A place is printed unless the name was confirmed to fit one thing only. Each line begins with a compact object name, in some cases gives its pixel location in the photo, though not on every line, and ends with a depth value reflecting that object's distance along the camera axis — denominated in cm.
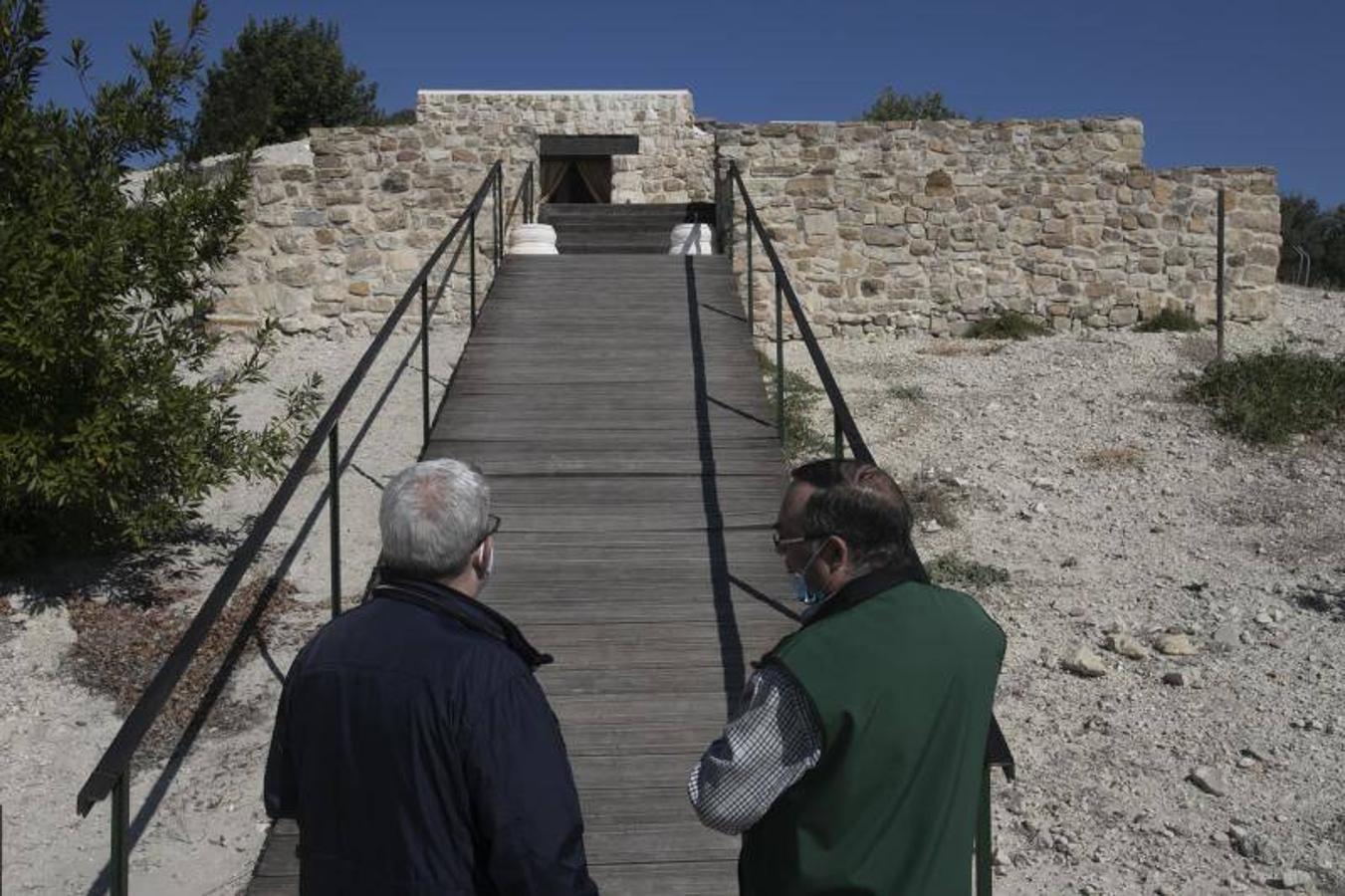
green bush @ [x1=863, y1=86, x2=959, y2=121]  3005
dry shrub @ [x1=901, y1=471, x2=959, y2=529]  710
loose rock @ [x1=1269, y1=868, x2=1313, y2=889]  397
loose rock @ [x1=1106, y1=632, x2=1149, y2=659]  554
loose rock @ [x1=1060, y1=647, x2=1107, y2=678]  540
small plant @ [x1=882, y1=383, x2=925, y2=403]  917
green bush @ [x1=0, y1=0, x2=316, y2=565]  547
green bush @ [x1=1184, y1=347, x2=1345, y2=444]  825
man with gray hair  187
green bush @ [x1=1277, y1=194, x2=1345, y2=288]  2894
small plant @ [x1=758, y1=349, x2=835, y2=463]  795
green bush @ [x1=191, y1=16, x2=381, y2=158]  2552
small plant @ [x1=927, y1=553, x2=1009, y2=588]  632
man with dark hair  182
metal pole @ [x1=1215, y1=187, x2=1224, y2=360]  1000
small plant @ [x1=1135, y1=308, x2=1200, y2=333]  1088
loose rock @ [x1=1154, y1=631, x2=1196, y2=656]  554
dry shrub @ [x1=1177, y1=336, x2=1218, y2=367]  999
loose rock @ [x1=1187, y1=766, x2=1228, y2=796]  451
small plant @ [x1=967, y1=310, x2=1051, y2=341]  1091
